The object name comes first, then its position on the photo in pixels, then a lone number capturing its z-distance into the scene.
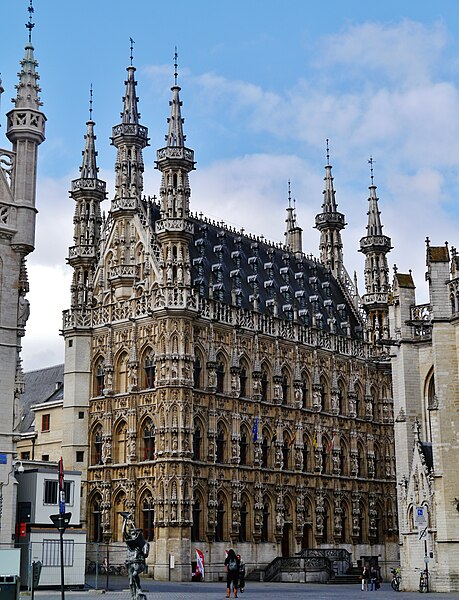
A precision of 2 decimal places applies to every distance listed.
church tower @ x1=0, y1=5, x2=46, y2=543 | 38.53
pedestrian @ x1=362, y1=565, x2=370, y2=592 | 53.93
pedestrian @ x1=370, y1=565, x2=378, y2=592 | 55.56
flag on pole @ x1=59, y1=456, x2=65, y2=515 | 31.04
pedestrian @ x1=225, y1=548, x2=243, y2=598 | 39.53
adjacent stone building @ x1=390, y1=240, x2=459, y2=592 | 44.59
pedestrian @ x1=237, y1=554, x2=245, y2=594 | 46.50
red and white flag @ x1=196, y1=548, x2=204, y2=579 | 61.03
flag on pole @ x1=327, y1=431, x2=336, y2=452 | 76.06
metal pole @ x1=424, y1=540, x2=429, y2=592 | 44.78
